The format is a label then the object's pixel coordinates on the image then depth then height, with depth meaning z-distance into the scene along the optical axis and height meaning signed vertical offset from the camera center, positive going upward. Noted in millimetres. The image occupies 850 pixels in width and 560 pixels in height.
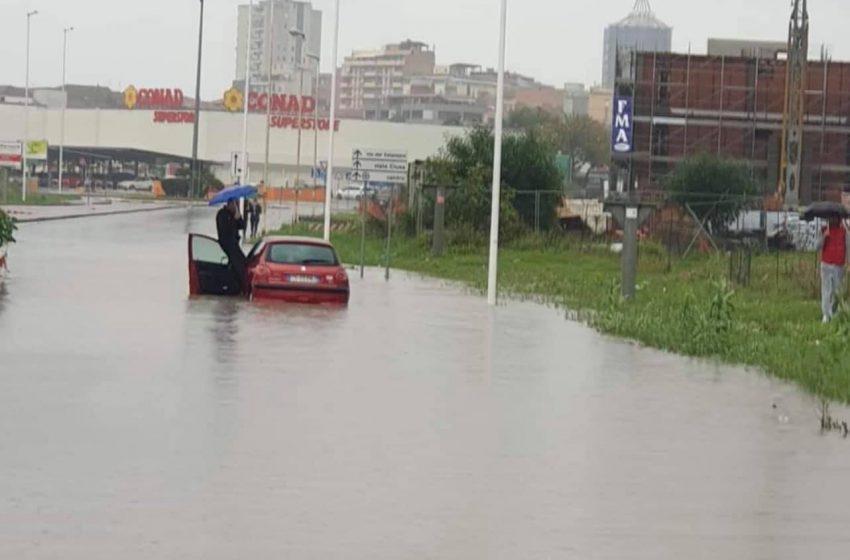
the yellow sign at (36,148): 110688 +188
